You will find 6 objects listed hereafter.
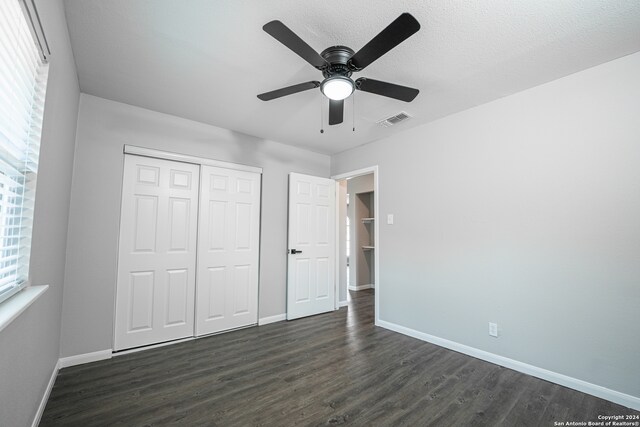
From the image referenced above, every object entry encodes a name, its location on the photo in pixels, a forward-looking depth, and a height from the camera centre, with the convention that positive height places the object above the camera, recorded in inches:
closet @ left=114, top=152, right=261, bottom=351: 118.2 -7.3
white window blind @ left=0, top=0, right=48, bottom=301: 46.3 +18.8
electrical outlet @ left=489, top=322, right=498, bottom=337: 109.2 -37.3
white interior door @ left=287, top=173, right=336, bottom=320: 164.2 -7.3
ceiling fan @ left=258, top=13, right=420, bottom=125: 59.7 +43.5
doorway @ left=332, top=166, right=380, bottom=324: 251.8 +1.3
